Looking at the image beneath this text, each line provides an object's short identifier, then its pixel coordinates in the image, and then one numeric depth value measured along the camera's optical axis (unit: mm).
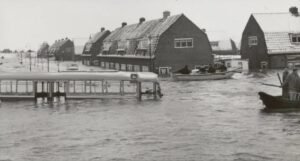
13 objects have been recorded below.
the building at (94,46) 89938
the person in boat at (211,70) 50356
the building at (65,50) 133312
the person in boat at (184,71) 50281
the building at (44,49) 173750
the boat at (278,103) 26859
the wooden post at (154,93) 35594
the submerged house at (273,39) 57250
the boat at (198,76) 49428
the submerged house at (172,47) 55875
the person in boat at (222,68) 52222
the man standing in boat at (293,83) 27062
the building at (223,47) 105875
